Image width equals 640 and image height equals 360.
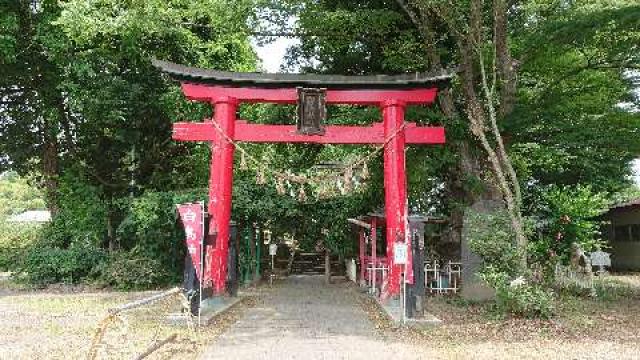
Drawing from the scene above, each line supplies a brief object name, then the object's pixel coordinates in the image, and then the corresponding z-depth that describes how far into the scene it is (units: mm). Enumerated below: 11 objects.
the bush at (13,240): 23889
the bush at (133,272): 18344
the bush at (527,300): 10750
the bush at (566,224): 14367
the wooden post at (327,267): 23262
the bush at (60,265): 19328
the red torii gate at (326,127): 13297
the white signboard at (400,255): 11305
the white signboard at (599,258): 19239
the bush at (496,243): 11430
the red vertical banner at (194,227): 11038
